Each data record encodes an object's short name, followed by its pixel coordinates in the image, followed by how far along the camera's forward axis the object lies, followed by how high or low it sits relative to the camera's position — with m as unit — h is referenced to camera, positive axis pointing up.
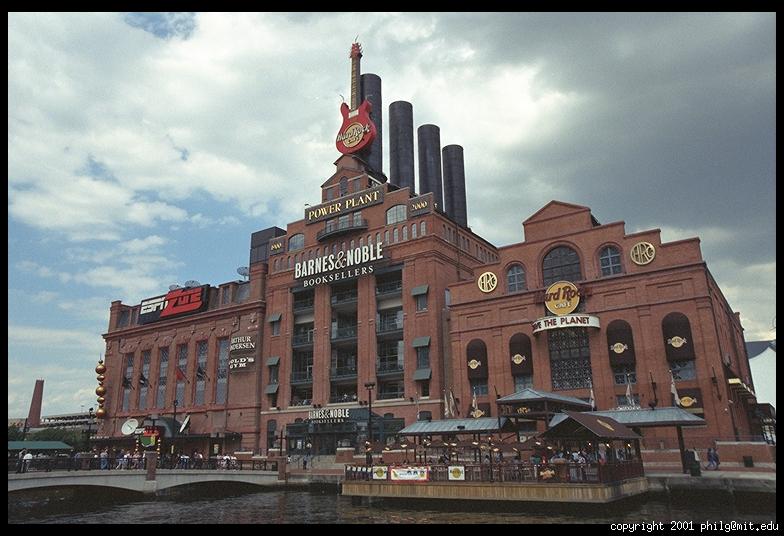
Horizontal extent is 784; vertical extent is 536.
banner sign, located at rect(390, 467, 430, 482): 33.72 -1.25
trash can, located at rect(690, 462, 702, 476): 34.28 -1.37
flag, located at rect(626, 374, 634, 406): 44.25 +3.44
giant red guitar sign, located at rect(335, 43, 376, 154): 69.81 +36.54
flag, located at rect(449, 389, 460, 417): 51.35 +3.52
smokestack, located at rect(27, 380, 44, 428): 116.19 +10.15
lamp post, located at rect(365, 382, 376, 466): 41.53 -0.28
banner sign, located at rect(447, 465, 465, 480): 32.76 -1.15
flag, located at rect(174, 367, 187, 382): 68.44 +8.90
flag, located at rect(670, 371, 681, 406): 42.34 +3.62
